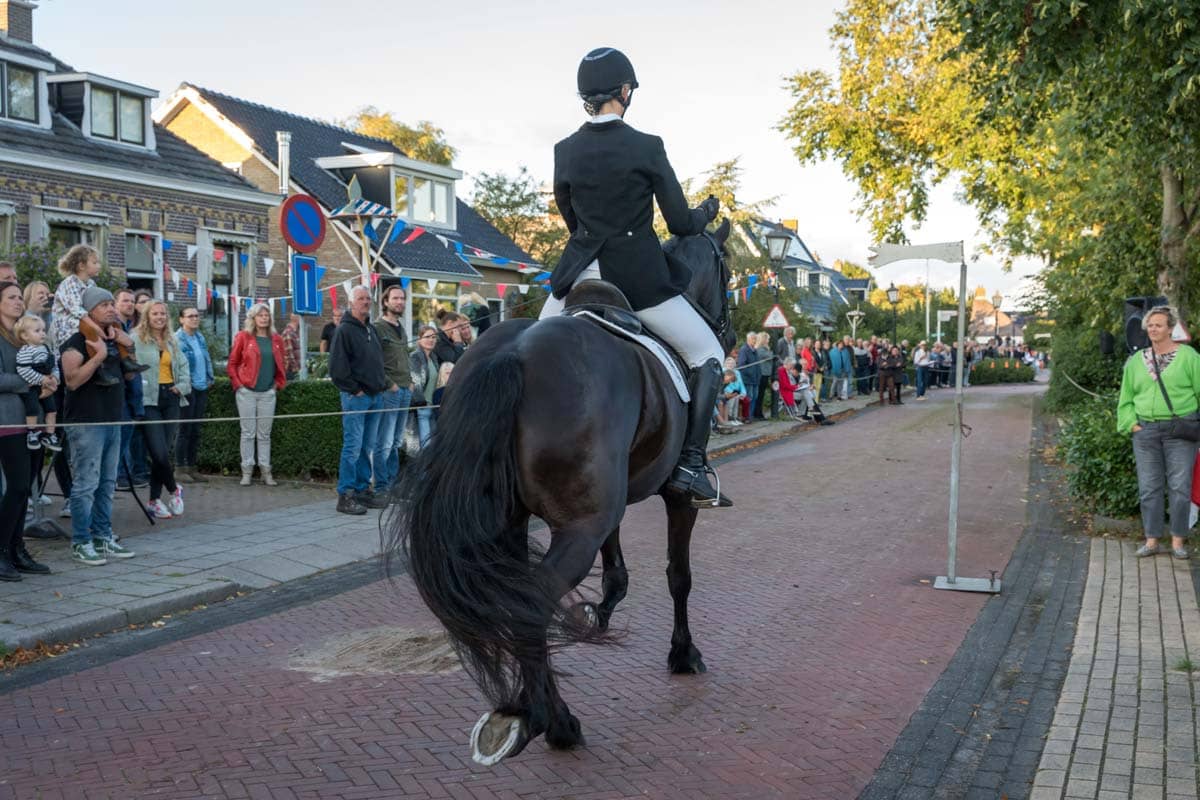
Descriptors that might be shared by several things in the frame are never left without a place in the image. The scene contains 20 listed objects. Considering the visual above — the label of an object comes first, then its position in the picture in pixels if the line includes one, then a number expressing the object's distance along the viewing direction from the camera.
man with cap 7.82
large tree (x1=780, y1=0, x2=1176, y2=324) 14.76
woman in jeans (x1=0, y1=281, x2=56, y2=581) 7.16
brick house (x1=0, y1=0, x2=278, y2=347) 21.39
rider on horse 4.86
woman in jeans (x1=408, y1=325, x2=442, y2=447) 11.96
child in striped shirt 7.49
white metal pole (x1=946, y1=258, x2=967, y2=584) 7.73
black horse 3.81
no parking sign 12.09
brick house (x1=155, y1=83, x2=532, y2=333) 31.73
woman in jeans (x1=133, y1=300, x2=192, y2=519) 9.79
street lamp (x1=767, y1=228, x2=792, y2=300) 24.30
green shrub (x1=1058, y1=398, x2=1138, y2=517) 9.81
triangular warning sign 22.66
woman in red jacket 11.94
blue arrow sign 13.13
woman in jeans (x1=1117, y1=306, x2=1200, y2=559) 8.50
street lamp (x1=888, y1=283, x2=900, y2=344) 38.44
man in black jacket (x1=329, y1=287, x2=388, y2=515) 10.50
